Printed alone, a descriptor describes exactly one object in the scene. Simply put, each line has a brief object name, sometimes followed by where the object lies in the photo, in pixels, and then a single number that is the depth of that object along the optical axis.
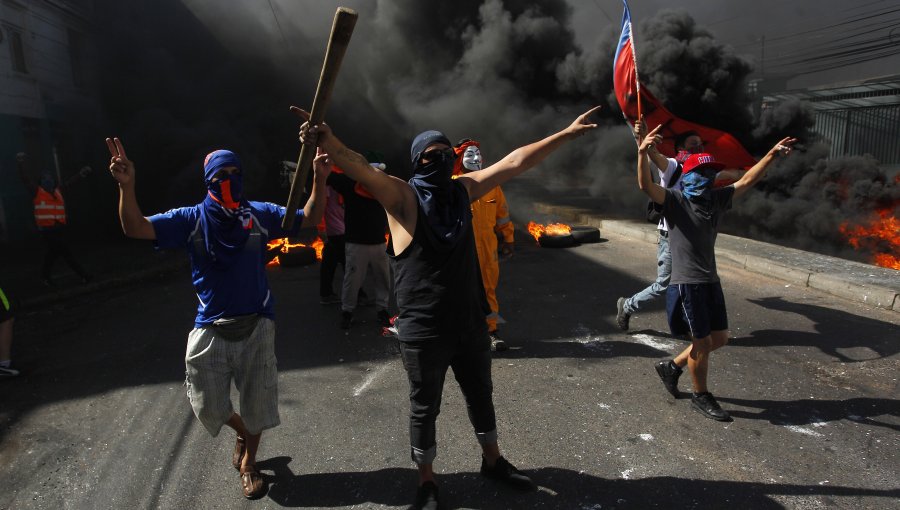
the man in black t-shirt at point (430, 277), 2.41
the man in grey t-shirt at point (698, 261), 3.40
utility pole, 29.78
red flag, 4.08
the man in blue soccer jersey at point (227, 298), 2.61
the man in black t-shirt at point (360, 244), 5.30
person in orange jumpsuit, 4.45
